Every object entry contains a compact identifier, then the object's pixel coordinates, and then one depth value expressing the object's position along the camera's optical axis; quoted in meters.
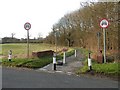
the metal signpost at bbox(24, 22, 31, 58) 12.10
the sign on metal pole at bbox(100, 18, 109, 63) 8.83
